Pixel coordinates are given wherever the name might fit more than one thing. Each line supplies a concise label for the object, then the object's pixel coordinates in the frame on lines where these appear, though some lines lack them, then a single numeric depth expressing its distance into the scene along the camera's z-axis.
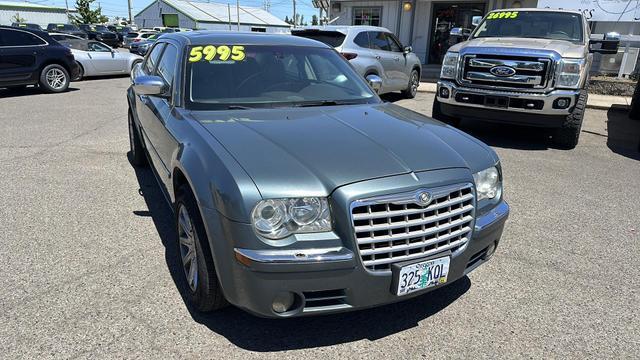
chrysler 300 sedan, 2.16
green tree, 48.88
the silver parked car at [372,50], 9.57
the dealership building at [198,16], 61.81
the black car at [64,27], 36.00
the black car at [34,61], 10.85
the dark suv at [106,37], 29.23
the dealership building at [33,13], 56.61
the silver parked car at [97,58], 14.37
